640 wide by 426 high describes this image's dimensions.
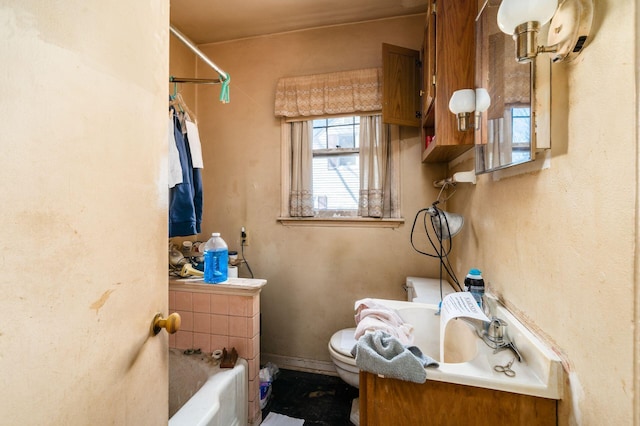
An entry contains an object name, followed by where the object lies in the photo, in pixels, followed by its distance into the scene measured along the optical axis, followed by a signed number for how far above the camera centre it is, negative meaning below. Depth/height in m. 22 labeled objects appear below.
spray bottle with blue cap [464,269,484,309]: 1.16 -0.29
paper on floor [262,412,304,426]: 1.69 -1.24
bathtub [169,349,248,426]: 1.25 -0.89
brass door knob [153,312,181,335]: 0.70 -0.27
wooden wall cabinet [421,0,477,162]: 1.27 +0.69
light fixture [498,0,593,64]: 0.62 +0.43
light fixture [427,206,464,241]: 1.43 -0.05
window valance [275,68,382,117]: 2.11 +0.90
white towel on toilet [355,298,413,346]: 1.01 -0.41
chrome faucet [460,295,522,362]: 0.88 -0.40
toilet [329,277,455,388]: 1.61 -0.81
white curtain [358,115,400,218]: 2.14 +0.32
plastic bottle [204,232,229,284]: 1.73 -0.31
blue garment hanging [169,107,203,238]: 1.64 +0.06
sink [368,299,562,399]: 0.71 -0.43
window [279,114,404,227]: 2.15 +0.32
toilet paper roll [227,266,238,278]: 1.91 -0.41
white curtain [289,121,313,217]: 2.27 +0.31
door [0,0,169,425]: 0.42 +0.00
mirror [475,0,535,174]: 0.82 +0.36
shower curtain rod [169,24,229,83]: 1.47 +0.88
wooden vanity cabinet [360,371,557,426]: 0.73 -0.51
